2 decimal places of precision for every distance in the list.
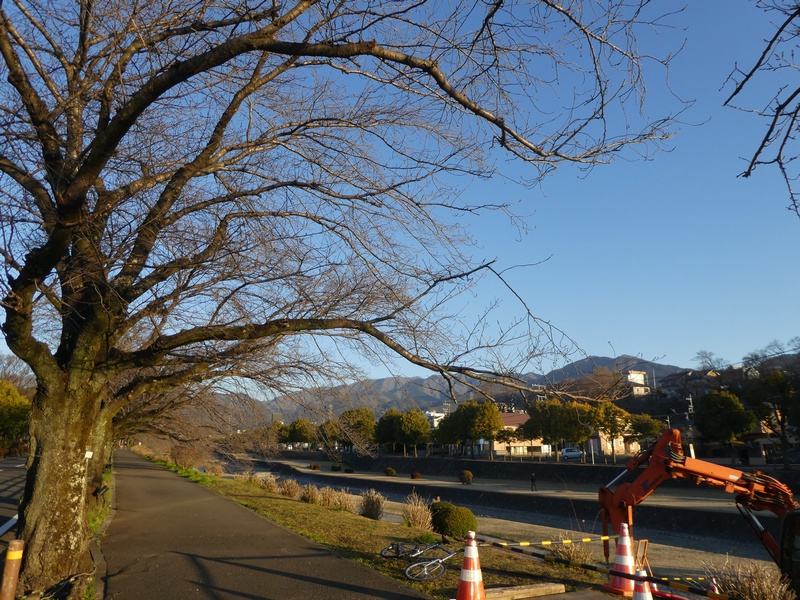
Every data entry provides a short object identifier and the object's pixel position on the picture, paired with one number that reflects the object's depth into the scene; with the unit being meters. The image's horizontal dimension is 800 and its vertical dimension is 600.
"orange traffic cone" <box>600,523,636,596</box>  7.97
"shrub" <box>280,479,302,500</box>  22.33
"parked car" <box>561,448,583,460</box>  66.58
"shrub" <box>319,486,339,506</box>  19.41
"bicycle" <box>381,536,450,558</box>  9.37
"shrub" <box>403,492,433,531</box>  14.58
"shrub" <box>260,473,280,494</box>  26.42
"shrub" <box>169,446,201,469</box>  34.50
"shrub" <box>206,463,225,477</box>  38.50
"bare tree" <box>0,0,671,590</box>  5.72
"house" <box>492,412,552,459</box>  79.31
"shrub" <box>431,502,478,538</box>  15.07
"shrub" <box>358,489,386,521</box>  17.15
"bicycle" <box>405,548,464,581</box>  8.16
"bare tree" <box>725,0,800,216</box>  3.98
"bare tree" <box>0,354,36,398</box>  79.12
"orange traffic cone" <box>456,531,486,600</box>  6.37
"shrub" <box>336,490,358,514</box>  18.75
